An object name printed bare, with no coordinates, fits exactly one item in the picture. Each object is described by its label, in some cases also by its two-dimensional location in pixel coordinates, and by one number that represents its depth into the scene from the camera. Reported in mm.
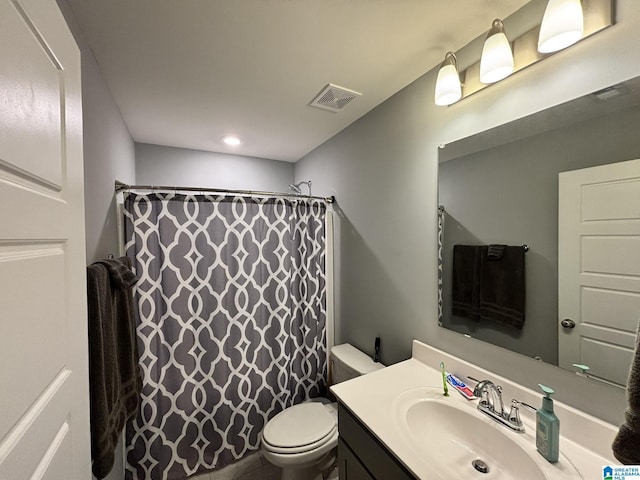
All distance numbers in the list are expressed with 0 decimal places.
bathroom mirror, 737
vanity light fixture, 740
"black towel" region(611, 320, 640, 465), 460
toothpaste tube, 1018
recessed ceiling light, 2061
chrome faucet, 872
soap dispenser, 734
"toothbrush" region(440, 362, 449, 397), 1031
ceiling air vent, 1418
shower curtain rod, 1432
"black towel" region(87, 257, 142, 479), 813
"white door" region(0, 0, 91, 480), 402
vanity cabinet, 792
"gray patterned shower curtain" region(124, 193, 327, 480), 1474
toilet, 1305
